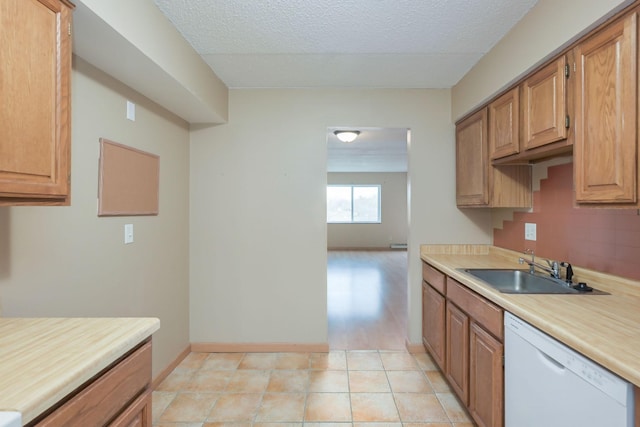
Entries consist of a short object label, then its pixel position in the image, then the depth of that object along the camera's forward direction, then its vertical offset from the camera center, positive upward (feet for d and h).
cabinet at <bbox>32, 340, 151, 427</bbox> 2.86 -1.86
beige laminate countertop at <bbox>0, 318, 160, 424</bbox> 2.61 -1.40
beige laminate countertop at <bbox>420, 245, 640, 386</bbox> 3.32 -1.33
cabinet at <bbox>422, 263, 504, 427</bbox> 5.43 -2.63
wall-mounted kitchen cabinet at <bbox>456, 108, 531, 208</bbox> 7.95 +1.01
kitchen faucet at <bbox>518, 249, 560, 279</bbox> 6.56 -1.06
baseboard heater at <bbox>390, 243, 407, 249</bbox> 33.27 -3.00
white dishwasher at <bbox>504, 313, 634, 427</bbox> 3.25 -2.00
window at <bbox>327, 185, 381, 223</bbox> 33.73 +1.26
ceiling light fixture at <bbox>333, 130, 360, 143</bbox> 14.03 +3.53
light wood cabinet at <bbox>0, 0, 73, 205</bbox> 3.24 +1.22
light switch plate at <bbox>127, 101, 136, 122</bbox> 6.90 +2.24
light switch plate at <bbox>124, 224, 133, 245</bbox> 6.88 -0.40
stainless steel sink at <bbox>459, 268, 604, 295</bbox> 6.94 -1.39
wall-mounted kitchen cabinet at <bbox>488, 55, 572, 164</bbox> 5.37 +1.91
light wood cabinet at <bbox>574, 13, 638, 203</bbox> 4.09 +1.39
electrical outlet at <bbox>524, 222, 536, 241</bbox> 8.00 -0.35
